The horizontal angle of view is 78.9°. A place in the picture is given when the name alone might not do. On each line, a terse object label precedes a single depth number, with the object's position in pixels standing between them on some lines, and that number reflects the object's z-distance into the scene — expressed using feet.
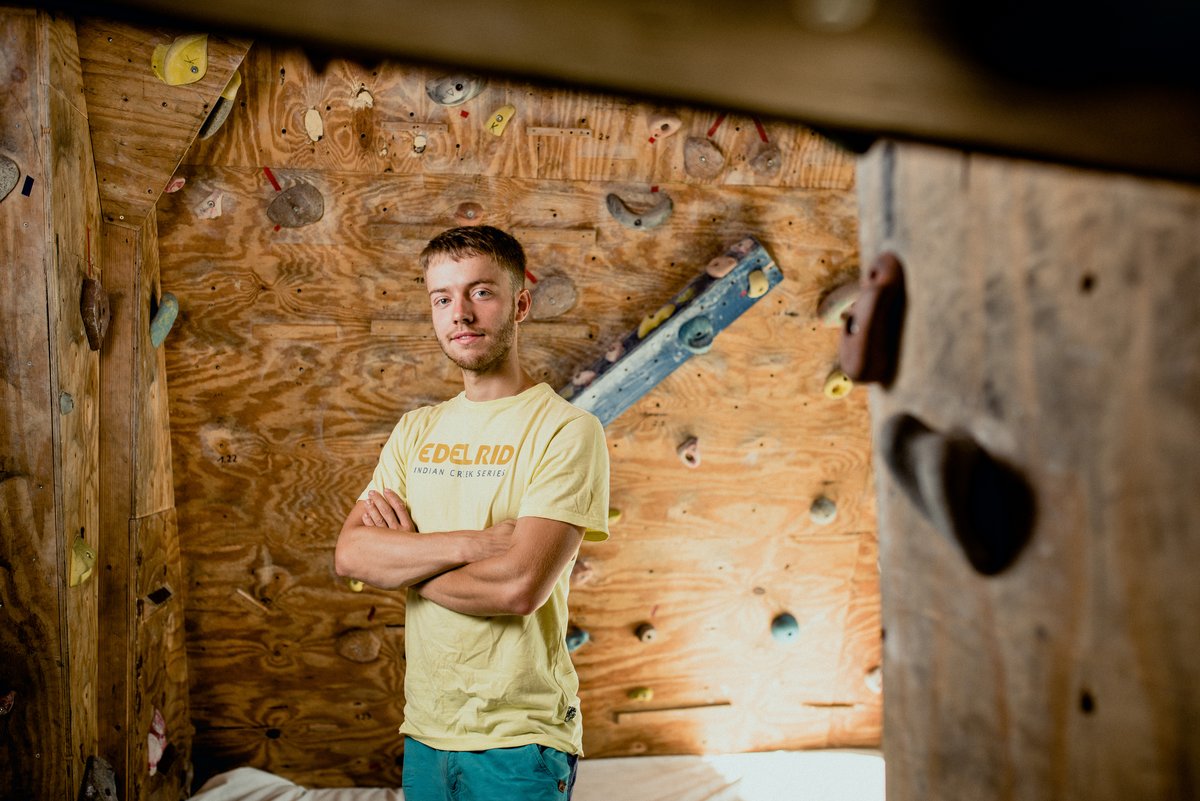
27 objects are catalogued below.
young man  4.82
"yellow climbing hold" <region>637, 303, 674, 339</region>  7.66
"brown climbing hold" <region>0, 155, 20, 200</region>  5.22
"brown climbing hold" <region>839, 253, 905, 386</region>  1.54
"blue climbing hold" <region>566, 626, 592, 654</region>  8.53
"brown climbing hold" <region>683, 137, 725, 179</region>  7.31
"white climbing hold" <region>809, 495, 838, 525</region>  8.75
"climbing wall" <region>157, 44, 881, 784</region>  7.13
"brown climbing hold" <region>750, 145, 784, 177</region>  7.42
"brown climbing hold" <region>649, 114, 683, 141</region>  7.06
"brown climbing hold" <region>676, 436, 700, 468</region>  8.25
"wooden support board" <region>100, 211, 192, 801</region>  6.70
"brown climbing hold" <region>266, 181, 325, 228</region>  7.18
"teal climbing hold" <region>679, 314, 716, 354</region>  7.52
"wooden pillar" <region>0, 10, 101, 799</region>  5.30
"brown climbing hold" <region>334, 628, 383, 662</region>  8.47
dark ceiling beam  0.91
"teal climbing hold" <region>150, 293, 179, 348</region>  7.09
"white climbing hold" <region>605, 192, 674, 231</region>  7.52
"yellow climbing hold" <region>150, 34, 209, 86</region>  5.95
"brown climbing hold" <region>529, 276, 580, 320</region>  7.66
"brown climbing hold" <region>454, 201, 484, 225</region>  7.40
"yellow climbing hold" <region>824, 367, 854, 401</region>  8.30
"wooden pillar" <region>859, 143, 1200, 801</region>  1.10
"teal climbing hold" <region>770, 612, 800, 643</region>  9.00
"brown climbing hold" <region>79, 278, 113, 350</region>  6.01
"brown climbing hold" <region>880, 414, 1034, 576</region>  1.31
